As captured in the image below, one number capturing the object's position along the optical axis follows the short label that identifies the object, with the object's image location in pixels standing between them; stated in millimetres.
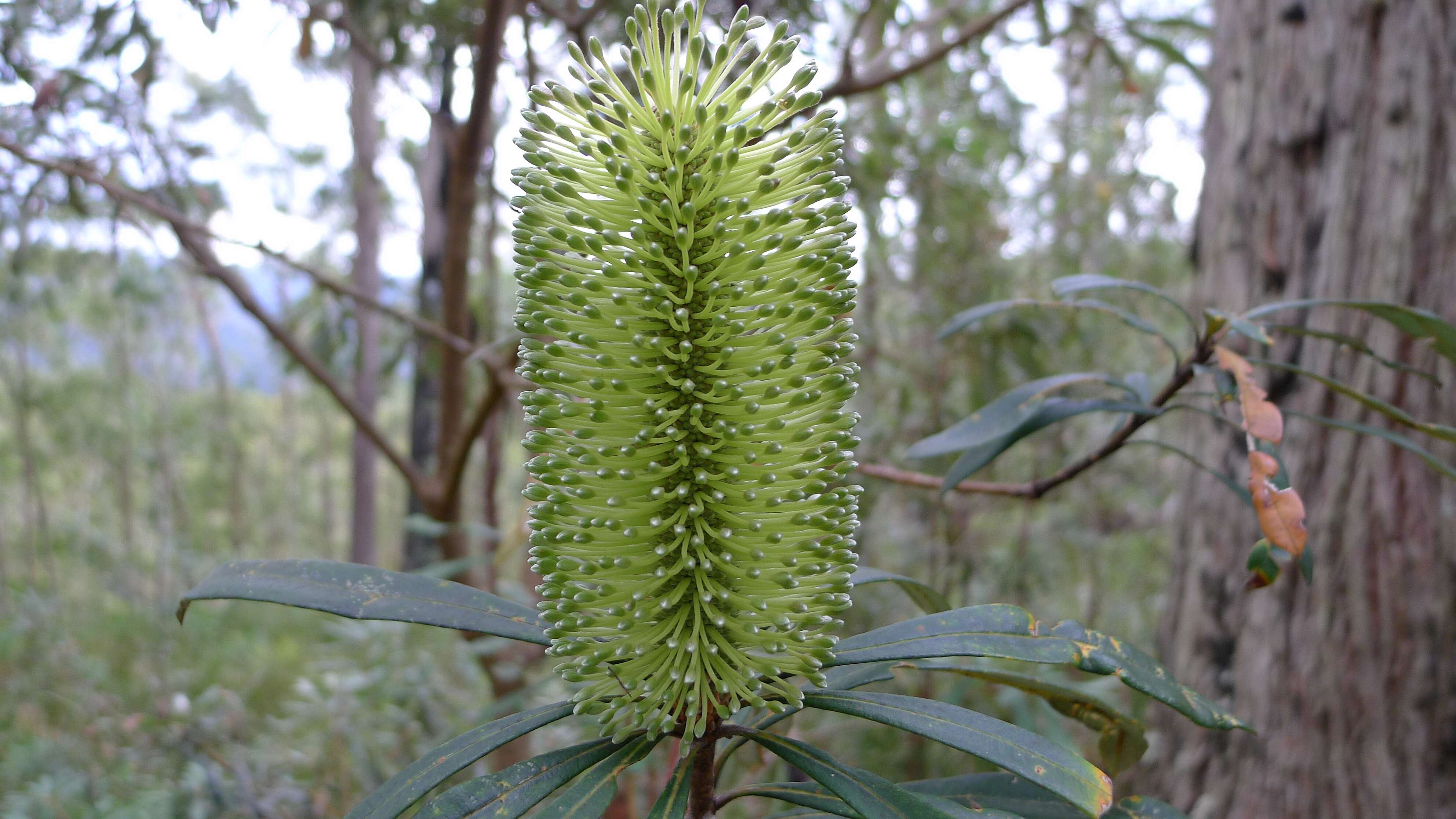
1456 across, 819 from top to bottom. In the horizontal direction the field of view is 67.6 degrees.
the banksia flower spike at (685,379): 235
